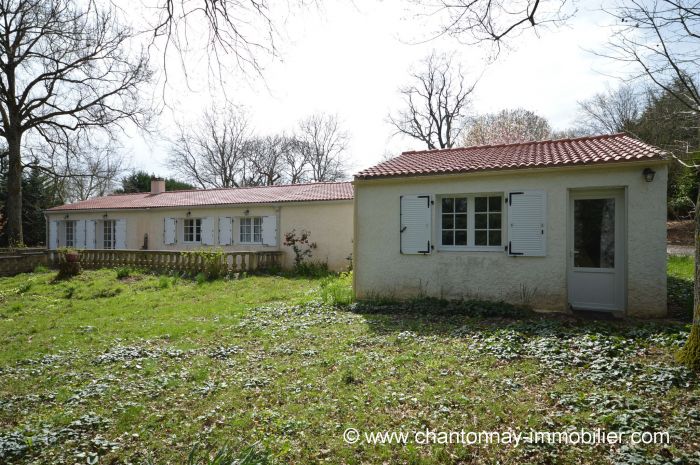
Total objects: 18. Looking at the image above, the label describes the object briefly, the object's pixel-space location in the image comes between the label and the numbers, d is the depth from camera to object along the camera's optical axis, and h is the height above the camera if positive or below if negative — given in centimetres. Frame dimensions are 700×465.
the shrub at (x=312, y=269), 1509 -126
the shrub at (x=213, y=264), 1420 -96
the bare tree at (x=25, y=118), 1925 +592
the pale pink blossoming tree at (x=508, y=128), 3011 +807
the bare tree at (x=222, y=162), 3922 +705
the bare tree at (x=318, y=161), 4012 +731
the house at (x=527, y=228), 764 +18
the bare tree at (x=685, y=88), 472 +232
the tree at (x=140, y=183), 3359 +439
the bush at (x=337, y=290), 947 -139
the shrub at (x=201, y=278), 1335 -139
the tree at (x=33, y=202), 2786 +236
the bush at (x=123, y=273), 1438 -130
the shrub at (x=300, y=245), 1656 -36
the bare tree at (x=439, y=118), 3266 +946
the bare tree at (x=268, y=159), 3994 +748
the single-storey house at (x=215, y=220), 1647 +75
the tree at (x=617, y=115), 2520 +786
